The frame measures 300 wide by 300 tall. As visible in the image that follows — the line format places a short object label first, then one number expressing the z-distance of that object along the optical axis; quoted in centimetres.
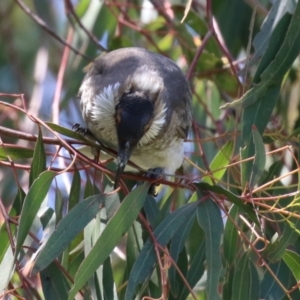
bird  580
